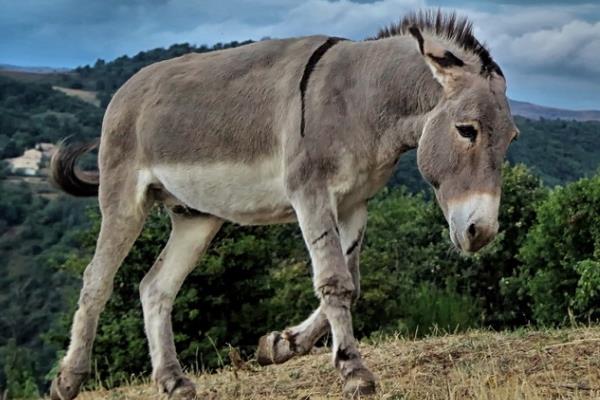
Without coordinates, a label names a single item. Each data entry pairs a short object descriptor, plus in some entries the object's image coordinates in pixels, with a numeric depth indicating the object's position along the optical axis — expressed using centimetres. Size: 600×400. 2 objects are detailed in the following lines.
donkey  637
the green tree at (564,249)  1845
